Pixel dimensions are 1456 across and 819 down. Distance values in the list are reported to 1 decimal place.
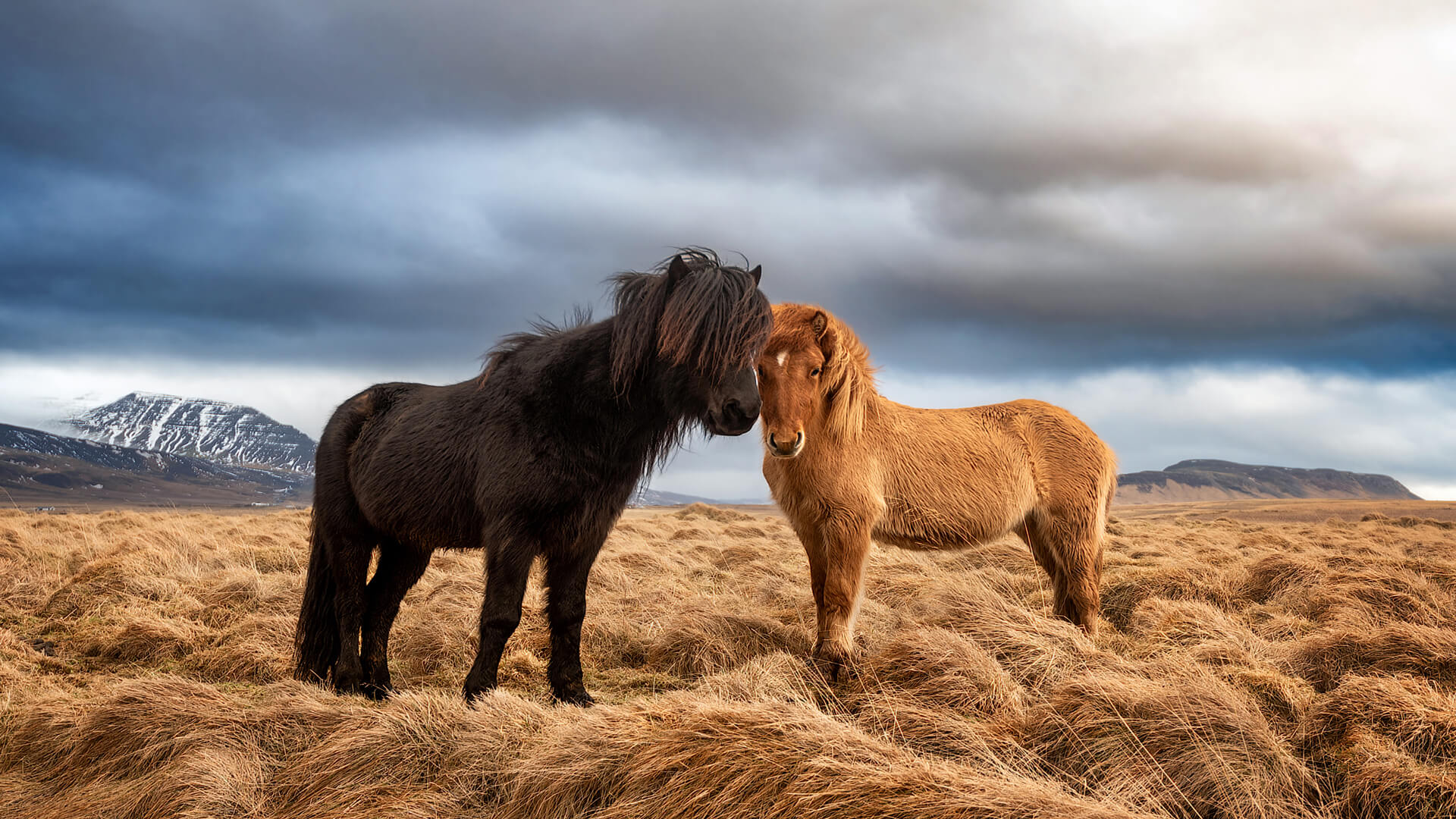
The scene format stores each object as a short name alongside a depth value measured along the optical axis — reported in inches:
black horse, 160.7
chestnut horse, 198.1
